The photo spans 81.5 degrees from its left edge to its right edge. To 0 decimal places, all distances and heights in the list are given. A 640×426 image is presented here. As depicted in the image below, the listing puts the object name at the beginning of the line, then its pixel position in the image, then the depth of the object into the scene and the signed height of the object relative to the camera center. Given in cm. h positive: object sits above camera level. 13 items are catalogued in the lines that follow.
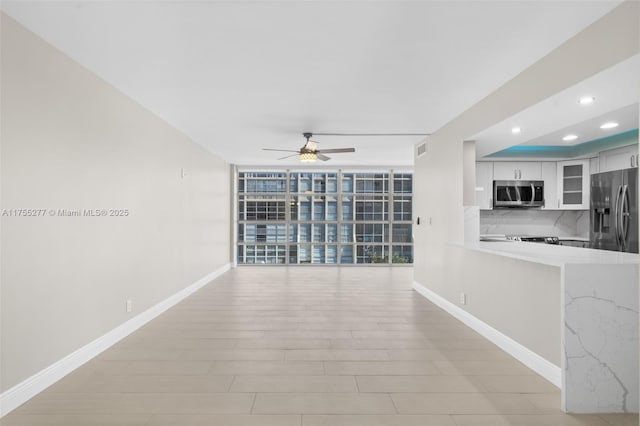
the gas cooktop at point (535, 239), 602 -41
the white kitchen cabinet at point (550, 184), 603 +49
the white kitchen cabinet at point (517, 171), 608 +70
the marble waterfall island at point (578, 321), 243 -78
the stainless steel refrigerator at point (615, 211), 425 +4
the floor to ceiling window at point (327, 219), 970 -16
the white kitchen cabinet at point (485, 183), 608 +51
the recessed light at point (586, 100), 289 +91
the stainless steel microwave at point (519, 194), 598 +32
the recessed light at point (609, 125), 424 +104
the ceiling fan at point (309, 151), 548 +92
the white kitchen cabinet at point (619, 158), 463 +74
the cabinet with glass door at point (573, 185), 577 +47
